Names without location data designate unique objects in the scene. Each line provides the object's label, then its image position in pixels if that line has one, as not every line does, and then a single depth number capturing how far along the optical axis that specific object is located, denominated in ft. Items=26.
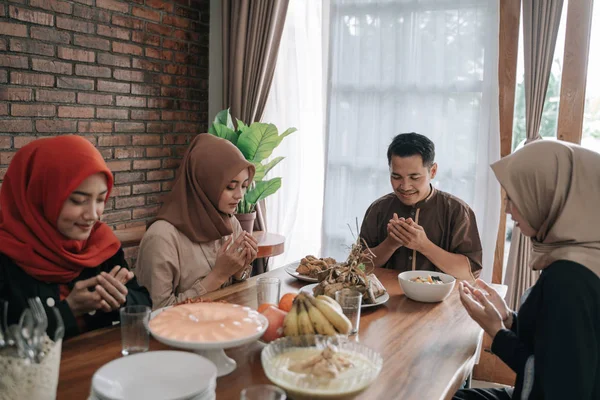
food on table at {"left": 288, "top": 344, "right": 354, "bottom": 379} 3.63
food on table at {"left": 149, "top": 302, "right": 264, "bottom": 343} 4.07
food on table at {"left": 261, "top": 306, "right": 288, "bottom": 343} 4.64
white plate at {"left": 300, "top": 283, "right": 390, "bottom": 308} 6.14
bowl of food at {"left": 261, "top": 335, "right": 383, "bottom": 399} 3.52
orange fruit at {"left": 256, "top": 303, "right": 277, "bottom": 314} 4.98
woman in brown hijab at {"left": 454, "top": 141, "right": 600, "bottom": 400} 4.37
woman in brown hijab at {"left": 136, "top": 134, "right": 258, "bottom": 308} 6.70
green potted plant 11.49
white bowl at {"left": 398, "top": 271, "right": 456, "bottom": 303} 6.42
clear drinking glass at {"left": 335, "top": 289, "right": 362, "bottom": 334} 5.16
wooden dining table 4.19
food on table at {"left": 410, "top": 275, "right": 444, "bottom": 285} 6.61
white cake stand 3.96
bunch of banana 4.35
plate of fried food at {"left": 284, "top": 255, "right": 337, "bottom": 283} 7.17
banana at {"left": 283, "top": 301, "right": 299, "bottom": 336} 4.37
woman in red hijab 5.29
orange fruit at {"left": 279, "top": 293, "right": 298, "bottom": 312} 5.04
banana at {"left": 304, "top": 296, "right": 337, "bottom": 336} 4.34
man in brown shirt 8.17
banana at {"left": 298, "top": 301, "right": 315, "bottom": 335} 4.35
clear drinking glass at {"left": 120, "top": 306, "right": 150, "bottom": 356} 4.54
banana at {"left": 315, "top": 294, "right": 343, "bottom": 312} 4.65
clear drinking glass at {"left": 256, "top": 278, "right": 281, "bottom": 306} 5.59
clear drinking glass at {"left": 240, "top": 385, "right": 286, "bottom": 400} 3.33
